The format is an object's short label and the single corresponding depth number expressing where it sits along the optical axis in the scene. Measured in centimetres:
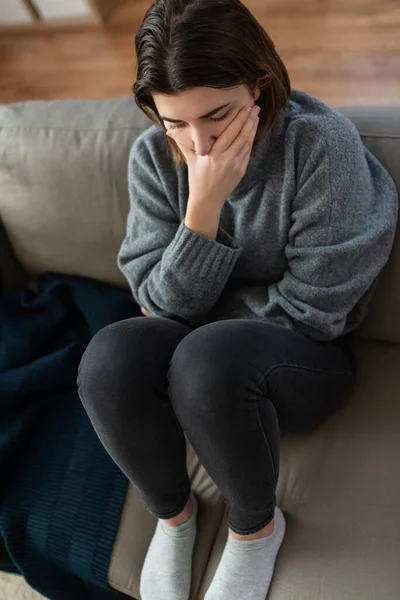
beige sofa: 84
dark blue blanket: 98
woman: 72
